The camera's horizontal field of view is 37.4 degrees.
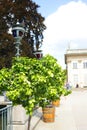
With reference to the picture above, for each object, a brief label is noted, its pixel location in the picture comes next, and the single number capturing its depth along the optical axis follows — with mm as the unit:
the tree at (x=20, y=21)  8013
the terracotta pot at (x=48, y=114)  5231
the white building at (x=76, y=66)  28071
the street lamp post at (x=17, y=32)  3981
